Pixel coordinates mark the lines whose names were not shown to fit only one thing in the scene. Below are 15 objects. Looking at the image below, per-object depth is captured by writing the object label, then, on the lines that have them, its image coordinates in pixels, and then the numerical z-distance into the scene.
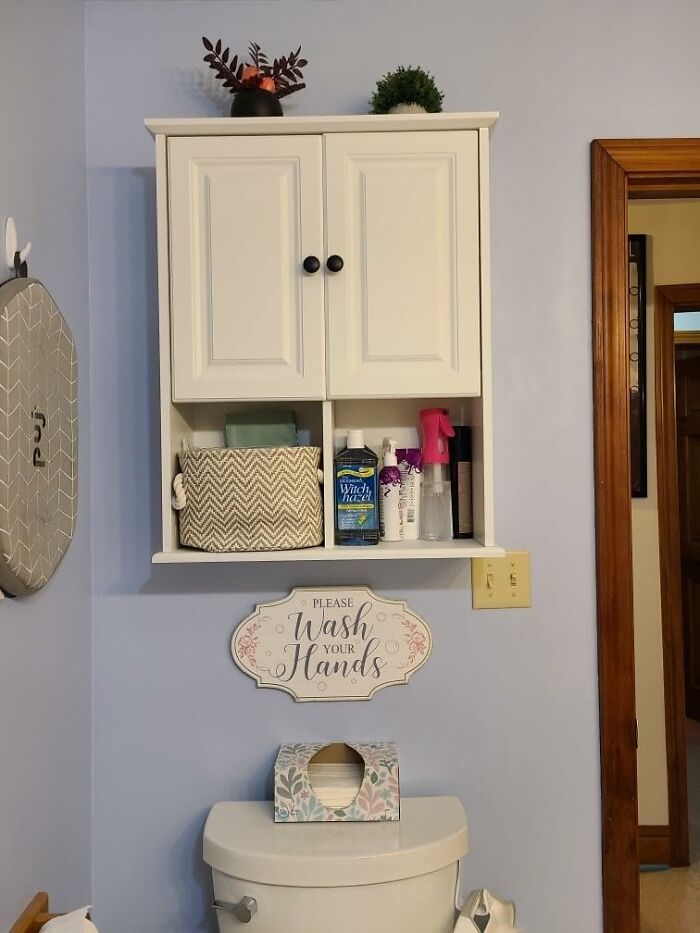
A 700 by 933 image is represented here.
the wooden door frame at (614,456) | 1.53
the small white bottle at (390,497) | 1.45
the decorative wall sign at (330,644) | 1.53
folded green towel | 1.47
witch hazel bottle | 1.39
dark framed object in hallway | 2.61
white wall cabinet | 1.34
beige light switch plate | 1.54
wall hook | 1.16
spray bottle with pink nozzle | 1.45
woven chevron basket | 1.34
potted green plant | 1.38
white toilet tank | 1.31
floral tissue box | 1.41
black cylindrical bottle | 1.46
